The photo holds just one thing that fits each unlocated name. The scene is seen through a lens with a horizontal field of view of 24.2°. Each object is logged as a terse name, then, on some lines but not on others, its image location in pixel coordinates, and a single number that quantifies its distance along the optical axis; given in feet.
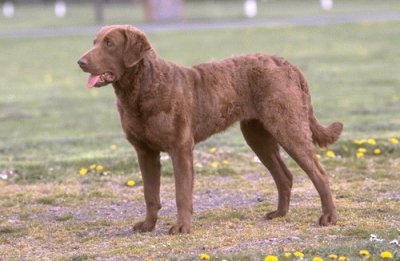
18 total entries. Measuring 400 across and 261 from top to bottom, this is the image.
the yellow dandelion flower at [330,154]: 37.90
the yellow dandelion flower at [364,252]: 22.54
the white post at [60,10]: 146.93
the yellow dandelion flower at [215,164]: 36.76
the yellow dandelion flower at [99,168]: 36.73
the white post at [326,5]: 140.01
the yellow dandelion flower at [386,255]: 22.29
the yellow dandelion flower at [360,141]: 39.01
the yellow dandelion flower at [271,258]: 21.95
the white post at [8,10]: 149.42
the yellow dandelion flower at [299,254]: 22.63
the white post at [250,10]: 129.49
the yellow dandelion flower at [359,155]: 37.70
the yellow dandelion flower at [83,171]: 36.29
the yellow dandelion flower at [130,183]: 34.71
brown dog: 25.96
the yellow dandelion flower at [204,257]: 22.97
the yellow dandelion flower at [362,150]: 38.01
